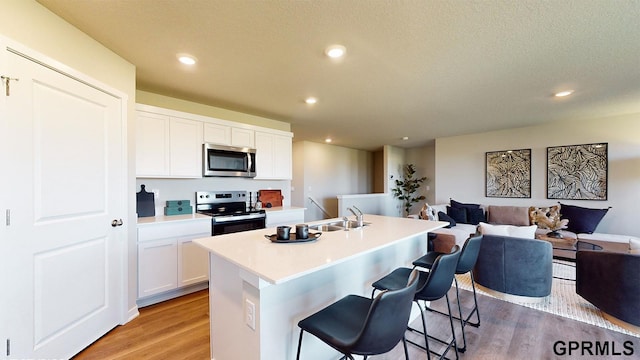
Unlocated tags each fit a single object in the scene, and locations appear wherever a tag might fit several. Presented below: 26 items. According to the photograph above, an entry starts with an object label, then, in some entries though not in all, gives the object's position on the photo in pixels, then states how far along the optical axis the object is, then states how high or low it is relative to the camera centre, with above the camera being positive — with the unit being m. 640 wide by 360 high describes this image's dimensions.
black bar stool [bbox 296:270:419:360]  1.01 -0.68
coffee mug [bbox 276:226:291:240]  1.71 -0.36
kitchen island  1.28 -0.64
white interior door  1.51 -0.21
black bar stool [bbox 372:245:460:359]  1.51 -0.64
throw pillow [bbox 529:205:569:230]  3.85 -0.61
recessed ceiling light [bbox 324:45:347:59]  2.10 +1.10
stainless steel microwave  3.32 +0.27
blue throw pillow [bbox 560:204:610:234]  4.01 -0.62
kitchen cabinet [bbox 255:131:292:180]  3.93 +0.39
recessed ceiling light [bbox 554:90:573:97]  3.11 +1.09
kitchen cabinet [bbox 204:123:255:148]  3.35 +0.63
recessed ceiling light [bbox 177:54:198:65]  2.24 +1.09
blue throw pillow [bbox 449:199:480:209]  5.15 -0.52
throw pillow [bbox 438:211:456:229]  4.43 -0.67
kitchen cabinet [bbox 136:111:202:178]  2.80 +0.40
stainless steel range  3.04 -0.42
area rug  2.31 -1.29
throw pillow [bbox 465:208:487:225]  4.98 -0.71
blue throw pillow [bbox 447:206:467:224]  5.03 -0.69
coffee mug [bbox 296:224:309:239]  1.76 -0.36
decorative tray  1.68 -0.40
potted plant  7.57 -0.24
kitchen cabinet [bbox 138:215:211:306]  2.52 -0.83
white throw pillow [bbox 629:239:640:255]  2.17 -0.58
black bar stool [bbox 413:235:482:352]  1.93 -0.62
